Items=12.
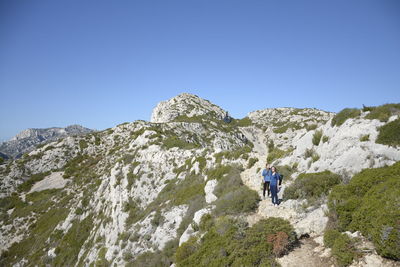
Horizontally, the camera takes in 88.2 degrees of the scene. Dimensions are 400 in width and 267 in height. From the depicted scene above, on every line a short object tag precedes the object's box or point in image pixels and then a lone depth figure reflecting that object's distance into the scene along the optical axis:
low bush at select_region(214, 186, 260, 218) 14.26
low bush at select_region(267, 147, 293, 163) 18.92
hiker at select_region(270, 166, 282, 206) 13.34
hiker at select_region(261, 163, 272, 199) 14.15
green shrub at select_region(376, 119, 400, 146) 11.17
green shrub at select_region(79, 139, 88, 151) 68.56
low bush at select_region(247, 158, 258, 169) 21.30
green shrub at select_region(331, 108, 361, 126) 14.29
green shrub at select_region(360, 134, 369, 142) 12.23
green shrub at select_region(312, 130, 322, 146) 15.66
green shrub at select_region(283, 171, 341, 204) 12.08
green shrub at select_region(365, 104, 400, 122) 12.23
